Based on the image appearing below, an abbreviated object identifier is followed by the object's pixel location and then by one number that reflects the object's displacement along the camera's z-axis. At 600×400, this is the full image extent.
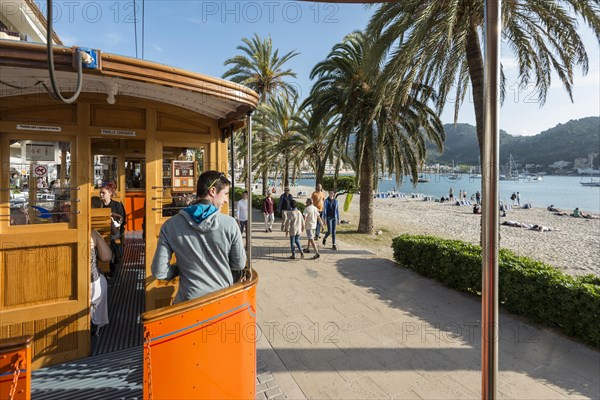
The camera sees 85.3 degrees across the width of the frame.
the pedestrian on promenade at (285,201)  12.62
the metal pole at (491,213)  1.62
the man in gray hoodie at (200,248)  2.56
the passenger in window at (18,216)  3.37
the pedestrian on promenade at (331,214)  10.80
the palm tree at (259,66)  21.02
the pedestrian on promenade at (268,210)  13.88
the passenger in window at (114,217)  5.81
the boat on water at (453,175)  141.30
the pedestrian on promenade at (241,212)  12.15
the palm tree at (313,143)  15.09
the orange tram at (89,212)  2.34
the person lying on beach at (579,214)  29.92
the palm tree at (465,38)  7.82
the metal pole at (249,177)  3.68
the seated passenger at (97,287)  3.81
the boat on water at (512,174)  140.27
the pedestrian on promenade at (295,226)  9.23
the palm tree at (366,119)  12.55
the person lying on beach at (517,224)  21.88
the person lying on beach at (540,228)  20.89
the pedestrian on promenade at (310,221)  9.69
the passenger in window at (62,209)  3.57
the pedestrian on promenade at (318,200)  12.21
